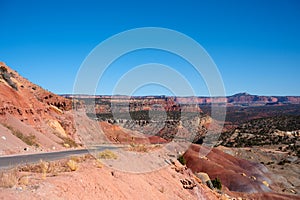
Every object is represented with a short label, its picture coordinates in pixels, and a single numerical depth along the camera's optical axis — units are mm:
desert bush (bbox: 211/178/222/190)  29922
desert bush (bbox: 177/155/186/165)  28047
